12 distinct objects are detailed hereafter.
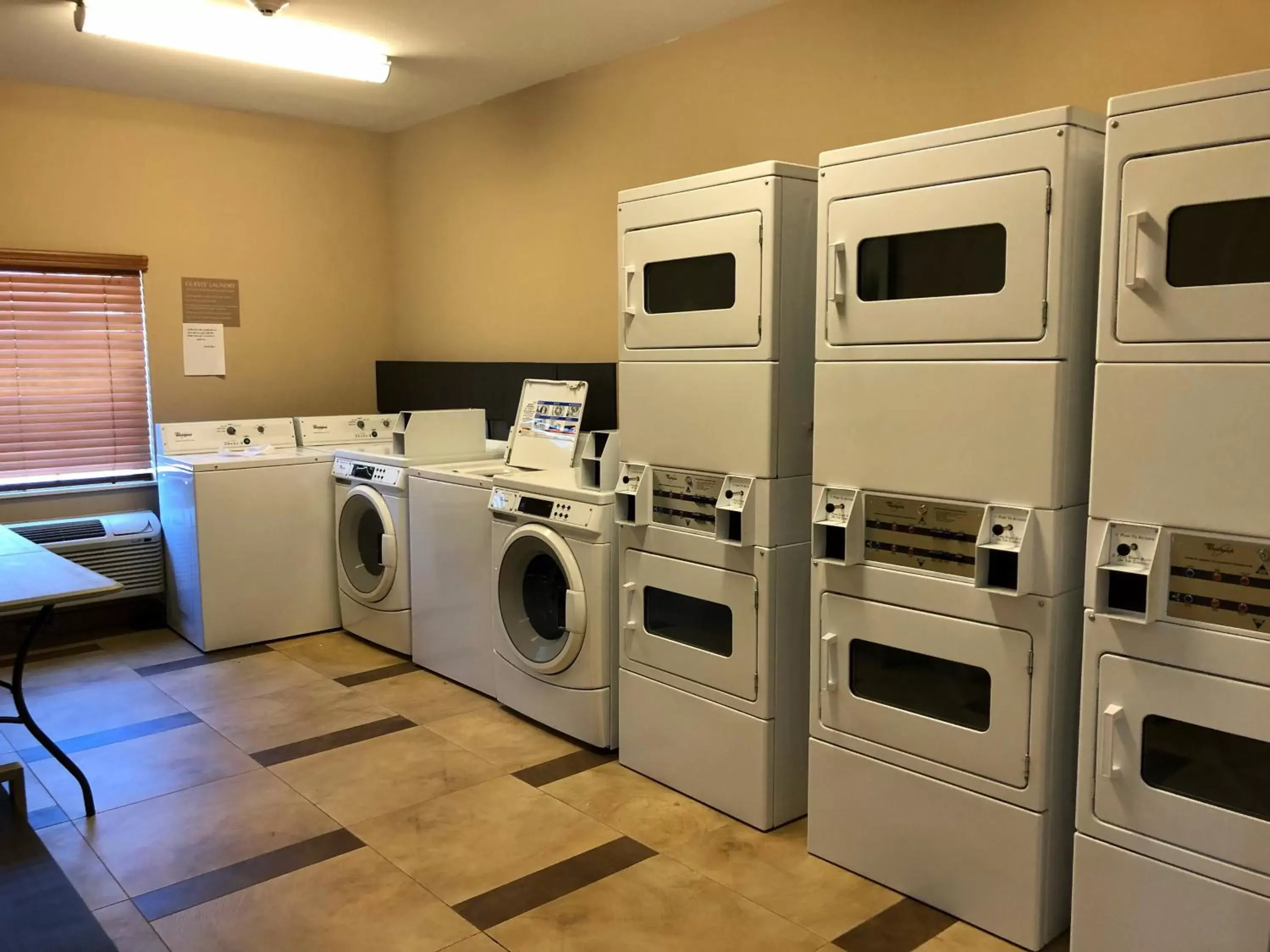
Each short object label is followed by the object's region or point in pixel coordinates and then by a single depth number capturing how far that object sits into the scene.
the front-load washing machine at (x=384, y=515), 4.40
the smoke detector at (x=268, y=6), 3.51
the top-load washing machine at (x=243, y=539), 4.52
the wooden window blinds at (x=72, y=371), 4.74
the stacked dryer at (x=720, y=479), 2.74
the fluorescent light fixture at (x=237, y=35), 3.62
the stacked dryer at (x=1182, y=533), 1.85
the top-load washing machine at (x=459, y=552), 3.94
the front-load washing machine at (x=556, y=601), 3.35
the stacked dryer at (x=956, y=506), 2.14
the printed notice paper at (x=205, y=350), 5.20
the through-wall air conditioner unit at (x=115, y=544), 4.66
